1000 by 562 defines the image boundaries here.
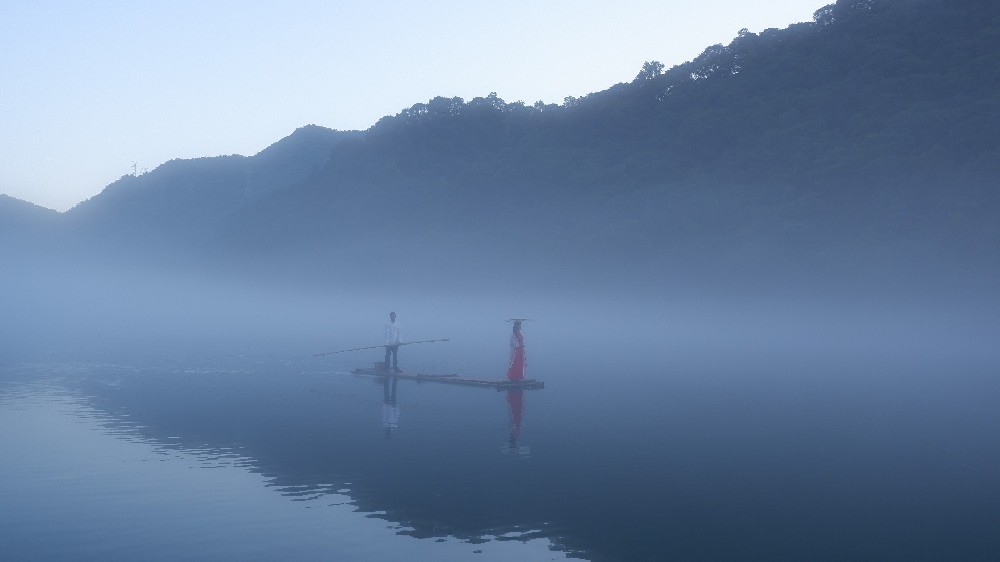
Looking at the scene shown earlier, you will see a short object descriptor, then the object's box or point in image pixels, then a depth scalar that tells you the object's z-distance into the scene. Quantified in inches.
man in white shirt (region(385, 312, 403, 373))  1284.4
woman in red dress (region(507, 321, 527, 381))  1144.8
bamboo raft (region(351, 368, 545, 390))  1144.8
